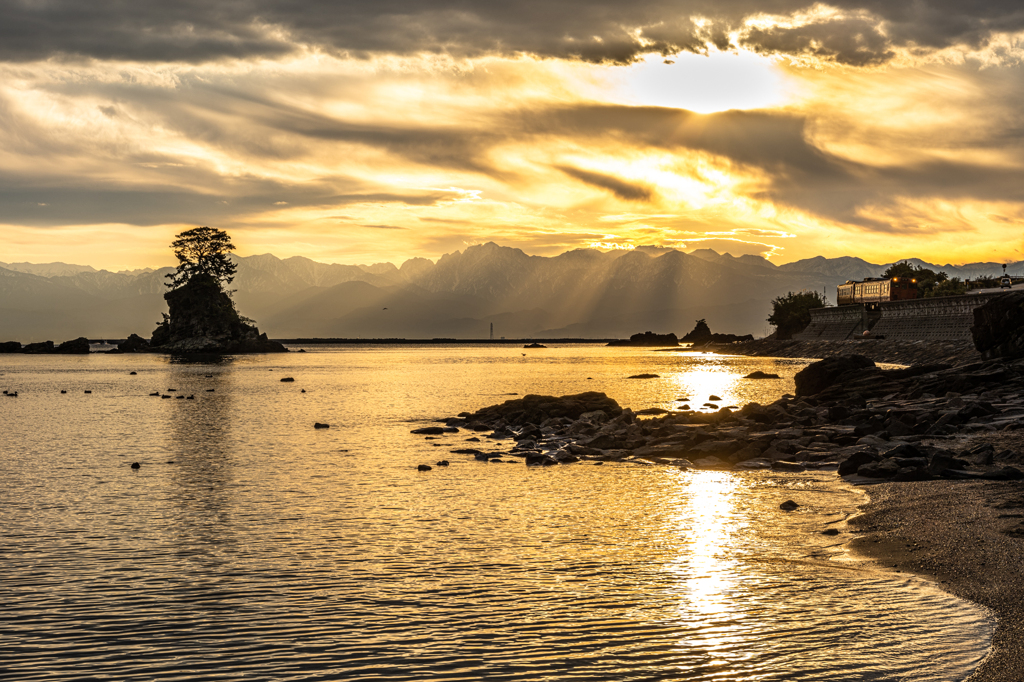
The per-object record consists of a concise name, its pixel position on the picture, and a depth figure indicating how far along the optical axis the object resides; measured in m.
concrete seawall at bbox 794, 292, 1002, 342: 105.56
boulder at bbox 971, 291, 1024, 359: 52.66
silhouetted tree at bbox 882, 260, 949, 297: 181.25
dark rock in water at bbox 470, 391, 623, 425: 44.41
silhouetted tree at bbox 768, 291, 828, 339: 198.66
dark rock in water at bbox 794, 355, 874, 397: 51.09
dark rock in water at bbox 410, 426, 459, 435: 42.28
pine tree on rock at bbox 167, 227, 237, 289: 186.25
